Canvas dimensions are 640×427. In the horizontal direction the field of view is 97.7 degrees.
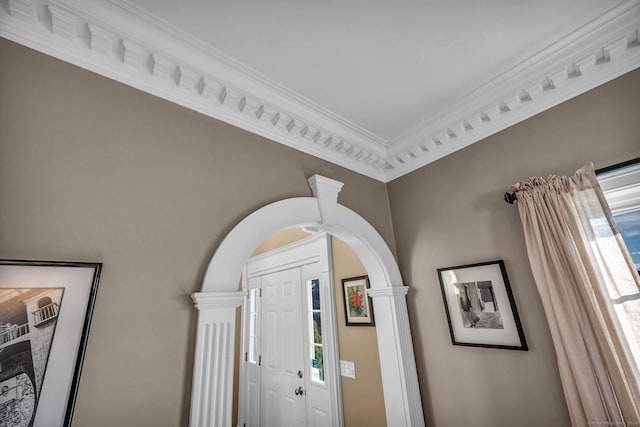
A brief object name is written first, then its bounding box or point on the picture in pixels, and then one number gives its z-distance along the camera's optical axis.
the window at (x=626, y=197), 1.38
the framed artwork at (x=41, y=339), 0.87
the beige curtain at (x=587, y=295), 1.26
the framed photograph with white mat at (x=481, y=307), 1.66
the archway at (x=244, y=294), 1.21
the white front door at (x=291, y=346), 2.63
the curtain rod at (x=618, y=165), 1.36
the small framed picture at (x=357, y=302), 2.43
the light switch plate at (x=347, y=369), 2.47
